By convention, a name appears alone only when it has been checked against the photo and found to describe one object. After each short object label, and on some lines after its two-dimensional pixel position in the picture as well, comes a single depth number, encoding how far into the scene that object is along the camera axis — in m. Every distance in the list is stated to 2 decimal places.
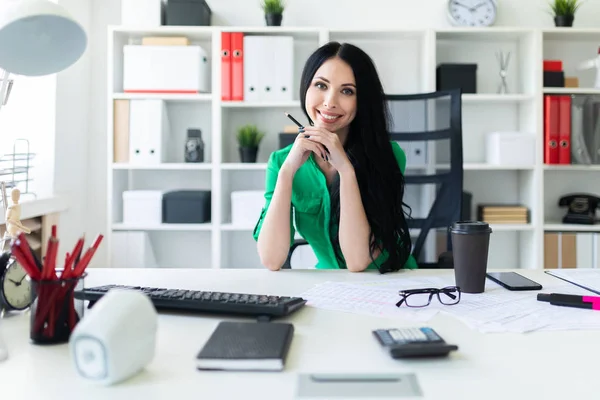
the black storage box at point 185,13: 3.16
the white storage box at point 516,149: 3.10
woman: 1.57
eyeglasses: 1.07
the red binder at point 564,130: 3.08
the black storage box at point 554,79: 3.16
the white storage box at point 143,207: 3.15
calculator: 0.77
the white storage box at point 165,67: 3.12
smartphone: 1.21
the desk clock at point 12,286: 0.97
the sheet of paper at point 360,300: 1.01
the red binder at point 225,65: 3.12
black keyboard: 0.96
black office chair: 2.04
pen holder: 0.84
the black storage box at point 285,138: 3.12
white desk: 0.67
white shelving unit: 3.15
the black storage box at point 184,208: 3.12
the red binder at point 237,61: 3.11
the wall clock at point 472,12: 3.20
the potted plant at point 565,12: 3.16
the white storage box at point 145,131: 3.12
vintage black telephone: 3.16
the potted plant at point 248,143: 3.20
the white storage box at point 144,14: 3.16
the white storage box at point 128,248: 3.17
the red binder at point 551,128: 3.08
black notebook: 0.73
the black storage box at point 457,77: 3.13
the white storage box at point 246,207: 3.15
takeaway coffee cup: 1.18
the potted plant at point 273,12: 3.15
